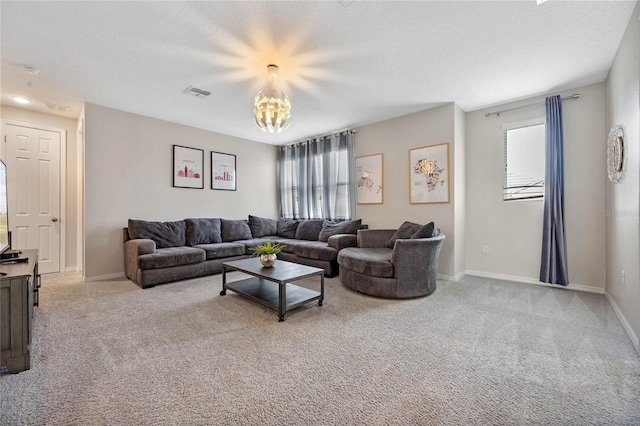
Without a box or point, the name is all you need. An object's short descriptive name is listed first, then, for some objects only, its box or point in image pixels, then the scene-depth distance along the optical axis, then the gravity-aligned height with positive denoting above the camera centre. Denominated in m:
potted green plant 3.14 -0.46
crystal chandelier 3.00 +1.17
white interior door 4.16 +0.38
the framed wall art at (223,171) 5.52 +0.88
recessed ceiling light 3.86 +1.64
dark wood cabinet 1.74 -0.69
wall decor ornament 2.60 +0.59
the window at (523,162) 3.90 +0.74
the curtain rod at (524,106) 3.57 +1.52
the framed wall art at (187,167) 4.97 +0.87
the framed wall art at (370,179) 4.96 +0.64
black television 2.51 +0.03
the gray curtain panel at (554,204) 3.60 +0.12
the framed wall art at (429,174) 4.17 +0.62
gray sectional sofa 3.81 -0.51
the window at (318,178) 5.43 +0.75
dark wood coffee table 2.69 -0.87
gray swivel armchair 3.22 -0.68
